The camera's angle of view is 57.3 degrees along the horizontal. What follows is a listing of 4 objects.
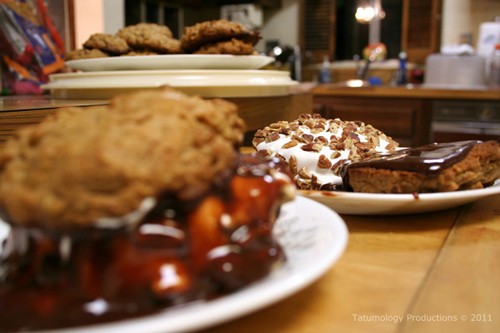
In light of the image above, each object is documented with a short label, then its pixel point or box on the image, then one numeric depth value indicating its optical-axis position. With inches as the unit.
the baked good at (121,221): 12.9
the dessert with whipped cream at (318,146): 29.9
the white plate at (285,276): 12.0
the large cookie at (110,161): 12.9
